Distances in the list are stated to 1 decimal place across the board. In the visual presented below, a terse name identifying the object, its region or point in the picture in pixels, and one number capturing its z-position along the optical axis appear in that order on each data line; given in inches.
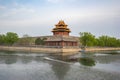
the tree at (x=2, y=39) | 3511.3
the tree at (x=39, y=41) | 3482.0
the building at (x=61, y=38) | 2701.8
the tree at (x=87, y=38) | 3034.0
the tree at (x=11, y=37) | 3388.3
